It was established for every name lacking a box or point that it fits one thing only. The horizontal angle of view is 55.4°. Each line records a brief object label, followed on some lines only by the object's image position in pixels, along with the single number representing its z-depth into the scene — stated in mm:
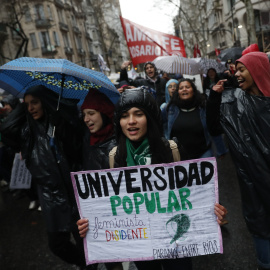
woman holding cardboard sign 1742
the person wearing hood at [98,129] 2238
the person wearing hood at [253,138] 1979
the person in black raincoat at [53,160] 2340
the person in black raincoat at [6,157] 5316
